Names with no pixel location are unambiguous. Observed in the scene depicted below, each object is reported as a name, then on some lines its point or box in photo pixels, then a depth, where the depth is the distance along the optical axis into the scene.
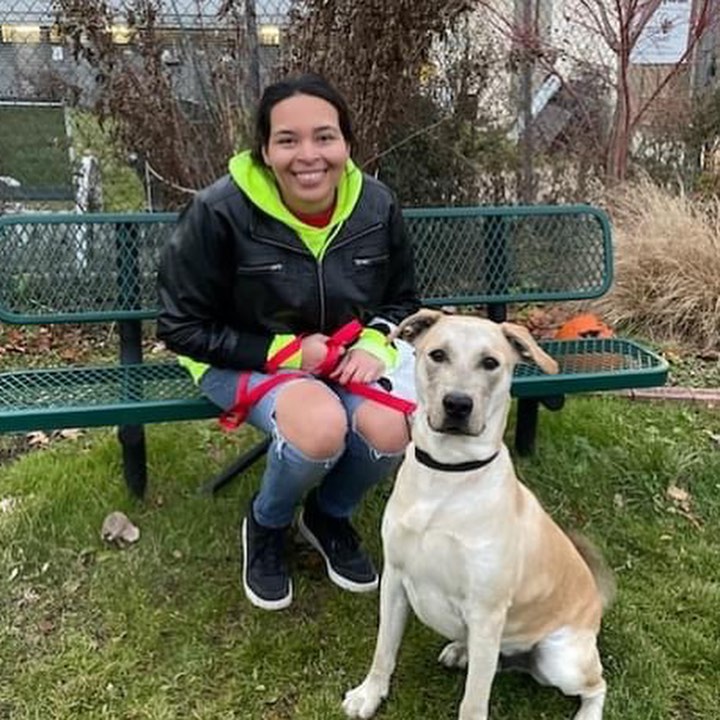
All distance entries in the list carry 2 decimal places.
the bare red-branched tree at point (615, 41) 7.56
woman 2.93
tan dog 2.41
